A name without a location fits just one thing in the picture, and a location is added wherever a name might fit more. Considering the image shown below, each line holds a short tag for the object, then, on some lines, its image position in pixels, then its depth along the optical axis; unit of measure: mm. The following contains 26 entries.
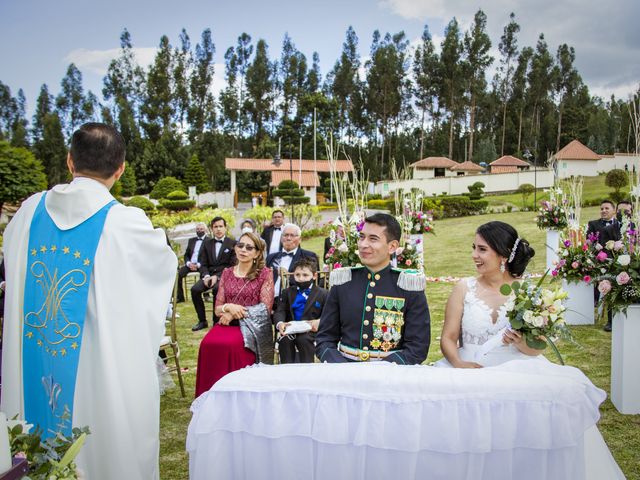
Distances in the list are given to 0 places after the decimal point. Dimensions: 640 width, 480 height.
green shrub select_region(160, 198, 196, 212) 34594
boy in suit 5543
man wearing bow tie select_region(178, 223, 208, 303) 10250
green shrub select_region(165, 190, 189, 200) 36375
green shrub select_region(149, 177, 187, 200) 42188
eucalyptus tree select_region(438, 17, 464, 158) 57781
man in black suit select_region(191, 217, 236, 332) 9414
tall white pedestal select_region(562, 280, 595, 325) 8422
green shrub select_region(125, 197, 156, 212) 31897
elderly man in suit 7527
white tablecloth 2285
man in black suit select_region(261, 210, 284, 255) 10091
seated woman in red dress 5125
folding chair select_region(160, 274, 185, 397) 5266
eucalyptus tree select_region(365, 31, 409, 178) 59844
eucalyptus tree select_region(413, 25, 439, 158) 60219
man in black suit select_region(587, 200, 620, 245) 9023
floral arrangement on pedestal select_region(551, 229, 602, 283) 7478
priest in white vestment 2734
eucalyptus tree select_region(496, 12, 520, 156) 61594
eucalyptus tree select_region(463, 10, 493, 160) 57344
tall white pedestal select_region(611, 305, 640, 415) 4730
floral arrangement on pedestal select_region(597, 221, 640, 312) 4809
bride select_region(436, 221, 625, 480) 3643
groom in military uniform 3553
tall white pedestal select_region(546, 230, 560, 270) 12141
